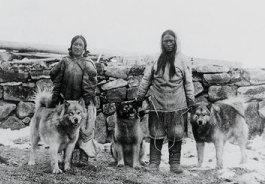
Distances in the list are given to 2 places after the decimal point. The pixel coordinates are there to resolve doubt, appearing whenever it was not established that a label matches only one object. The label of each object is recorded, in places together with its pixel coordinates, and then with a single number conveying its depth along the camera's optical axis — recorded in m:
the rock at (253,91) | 7.38
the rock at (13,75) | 7.53
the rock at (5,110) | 7.43
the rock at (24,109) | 7.48
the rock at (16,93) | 7.51
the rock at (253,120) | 7.32
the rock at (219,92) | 7.26
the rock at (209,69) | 7.28
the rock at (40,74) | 7.50
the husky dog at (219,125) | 5.73
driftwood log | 8.50
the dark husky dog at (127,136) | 5.78
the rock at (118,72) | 7.35
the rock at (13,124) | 7.41
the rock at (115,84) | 7.25
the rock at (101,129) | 7.28
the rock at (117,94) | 7.26
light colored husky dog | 5.20
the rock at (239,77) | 7.36
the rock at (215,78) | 7.22
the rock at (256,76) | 7.54
